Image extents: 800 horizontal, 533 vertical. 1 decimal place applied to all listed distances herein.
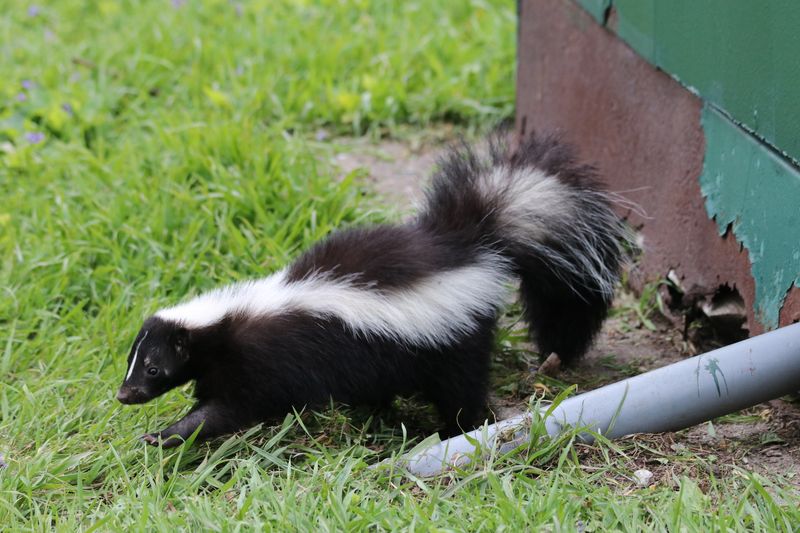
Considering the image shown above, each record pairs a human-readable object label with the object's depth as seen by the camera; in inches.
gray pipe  263.6
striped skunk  292.8
